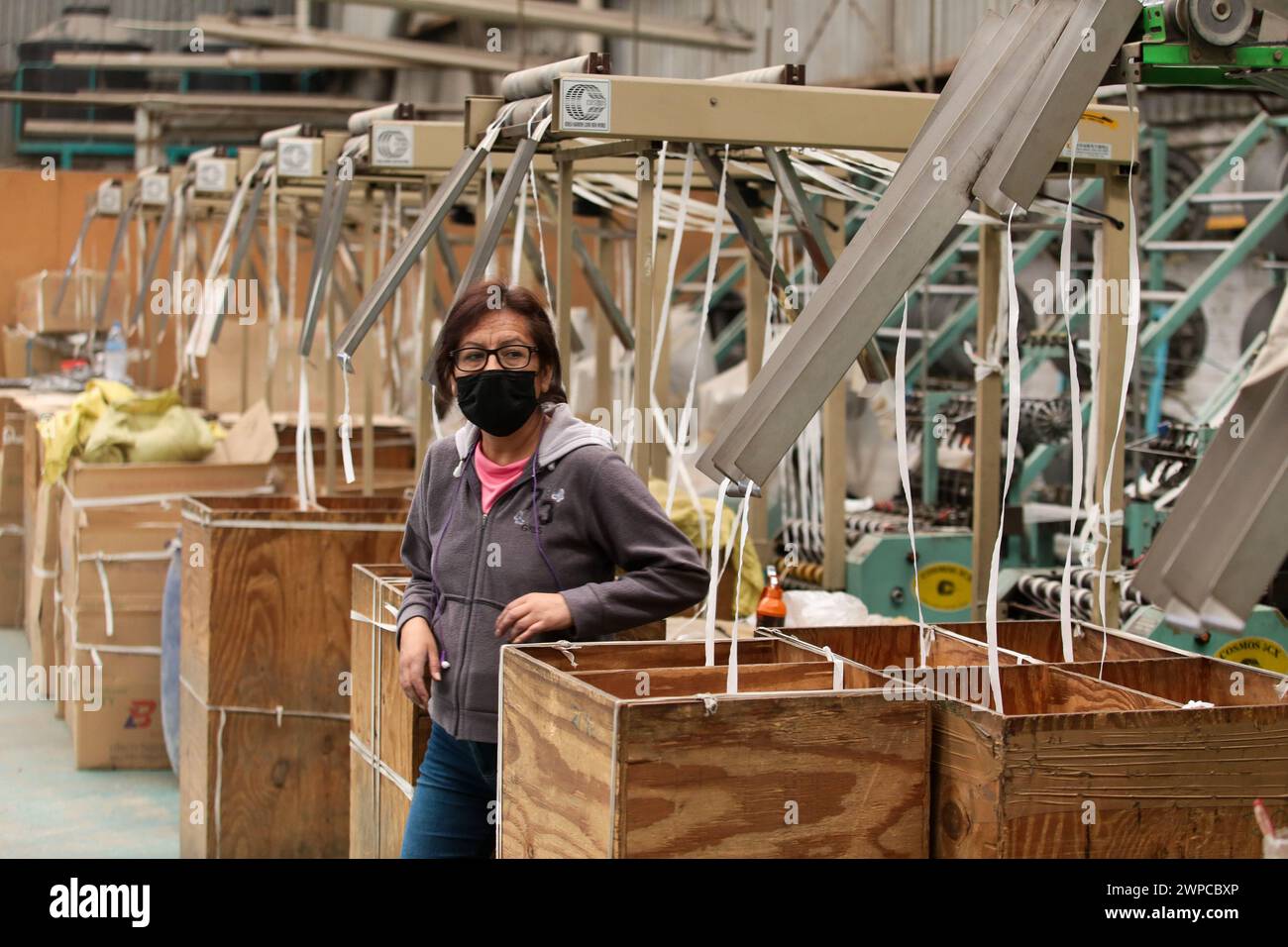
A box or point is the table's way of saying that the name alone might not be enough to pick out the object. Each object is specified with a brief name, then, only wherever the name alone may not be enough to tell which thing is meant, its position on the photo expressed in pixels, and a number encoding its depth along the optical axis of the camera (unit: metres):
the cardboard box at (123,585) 6.18
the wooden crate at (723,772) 2.19
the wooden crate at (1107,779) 2.20
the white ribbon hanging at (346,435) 3.85
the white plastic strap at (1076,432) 2.53
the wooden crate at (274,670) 4.81
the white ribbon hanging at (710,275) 3.34
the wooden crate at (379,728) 3.77
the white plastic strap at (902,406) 2.26
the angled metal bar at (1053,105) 2.04
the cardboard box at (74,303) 12.02
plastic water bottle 10.20
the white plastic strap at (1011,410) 2.28
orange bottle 4.11
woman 2.95
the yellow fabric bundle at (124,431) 6.44
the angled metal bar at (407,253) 3.85
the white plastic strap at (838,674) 2.56
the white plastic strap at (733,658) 2.32
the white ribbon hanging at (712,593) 2.36
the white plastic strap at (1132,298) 2.61
